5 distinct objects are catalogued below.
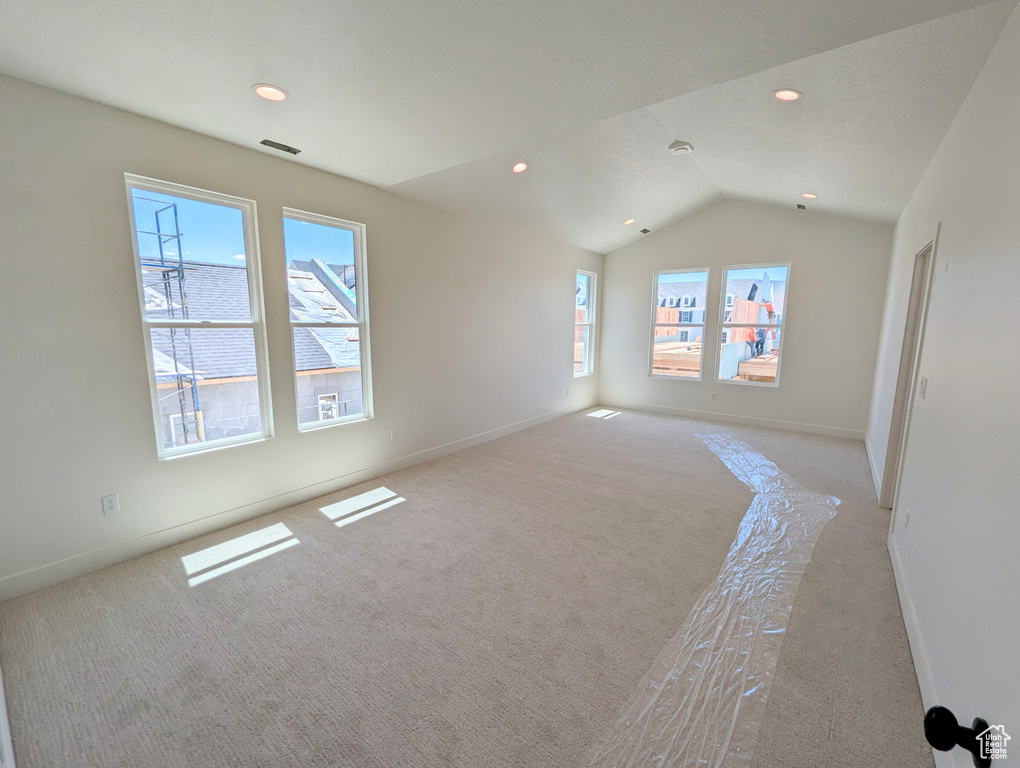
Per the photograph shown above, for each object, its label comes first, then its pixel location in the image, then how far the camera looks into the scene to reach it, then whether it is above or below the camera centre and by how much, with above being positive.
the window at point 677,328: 6.28 -0.02
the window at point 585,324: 6.71 +0.02
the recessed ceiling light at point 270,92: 2.18 +1.16
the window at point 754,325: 5.67 +0.02
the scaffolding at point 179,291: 2.62 +0.18
